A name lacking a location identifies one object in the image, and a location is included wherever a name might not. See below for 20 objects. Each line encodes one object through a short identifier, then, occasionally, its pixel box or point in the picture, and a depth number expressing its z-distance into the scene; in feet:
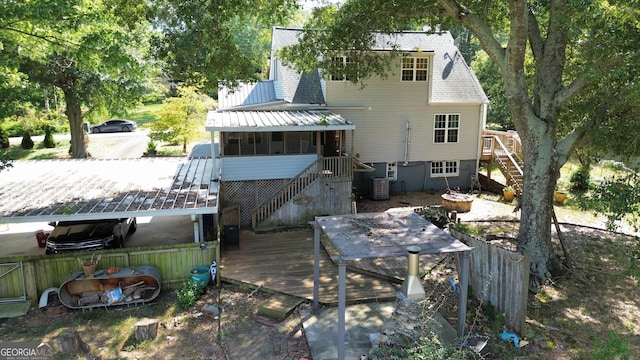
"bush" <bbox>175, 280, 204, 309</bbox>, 33.88
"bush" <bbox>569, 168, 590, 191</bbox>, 69.15
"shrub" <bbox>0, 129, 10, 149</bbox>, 94.84
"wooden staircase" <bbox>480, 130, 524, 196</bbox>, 67.00
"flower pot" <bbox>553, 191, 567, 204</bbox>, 63.00
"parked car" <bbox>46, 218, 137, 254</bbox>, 37.81
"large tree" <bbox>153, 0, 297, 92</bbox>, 41.63
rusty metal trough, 33.99
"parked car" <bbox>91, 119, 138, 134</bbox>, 118.32
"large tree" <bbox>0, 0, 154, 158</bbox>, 30.50
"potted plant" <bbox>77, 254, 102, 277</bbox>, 34.30
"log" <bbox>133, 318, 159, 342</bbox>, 29.07
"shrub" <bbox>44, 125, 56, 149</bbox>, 97.60
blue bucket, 36.03
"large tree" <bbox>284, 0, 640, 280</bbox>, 30.66
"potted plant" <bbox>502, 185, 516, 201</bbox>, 64.18
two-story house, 52.34
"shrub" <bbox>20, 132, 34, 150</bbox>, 95.61
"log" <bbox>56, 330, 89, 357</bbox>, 26.89
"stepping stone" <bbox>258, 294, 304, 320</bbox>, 31.45
